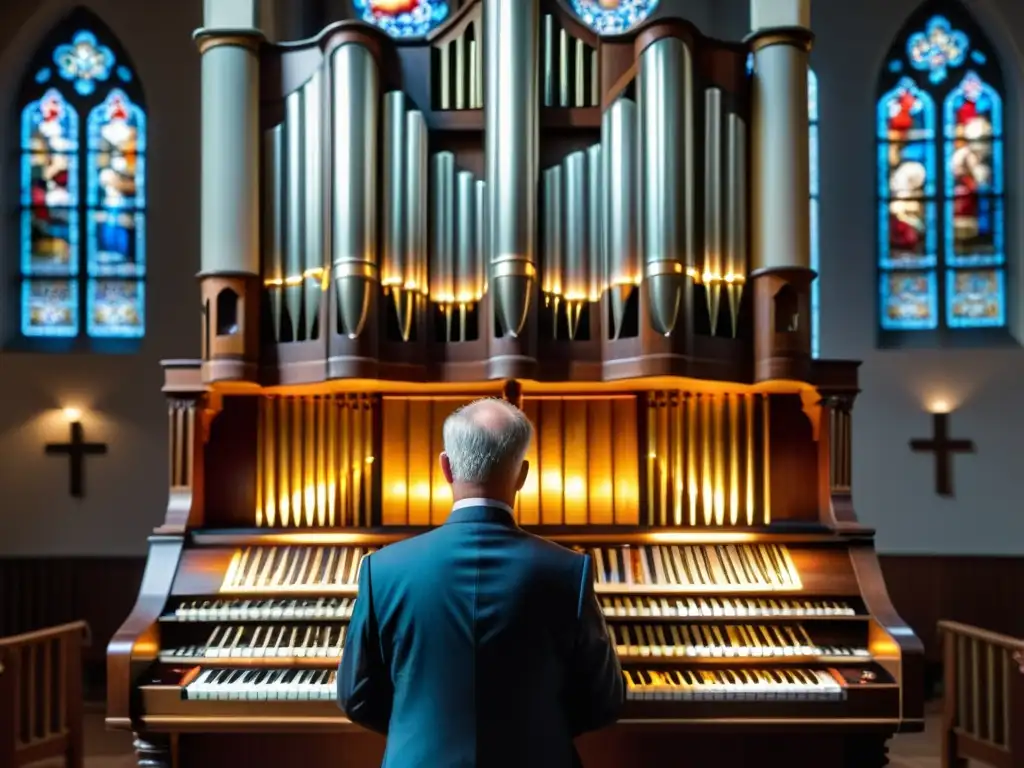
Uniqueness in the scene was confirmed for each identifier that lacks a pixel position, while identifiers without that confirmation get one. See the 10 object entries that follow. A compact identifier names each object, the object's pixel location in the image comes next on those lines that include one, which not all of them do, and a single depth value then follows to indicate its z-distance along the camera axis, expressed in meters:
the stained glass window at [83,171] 9.02
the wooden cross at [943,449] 8.61
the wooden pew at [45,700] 5.00
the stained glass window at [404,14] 9.28
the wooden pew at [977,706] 5.10
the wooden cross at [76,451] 8.46
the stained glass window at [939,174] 9.13
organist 2.24
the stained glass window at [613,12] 9.19
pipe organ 4.37
